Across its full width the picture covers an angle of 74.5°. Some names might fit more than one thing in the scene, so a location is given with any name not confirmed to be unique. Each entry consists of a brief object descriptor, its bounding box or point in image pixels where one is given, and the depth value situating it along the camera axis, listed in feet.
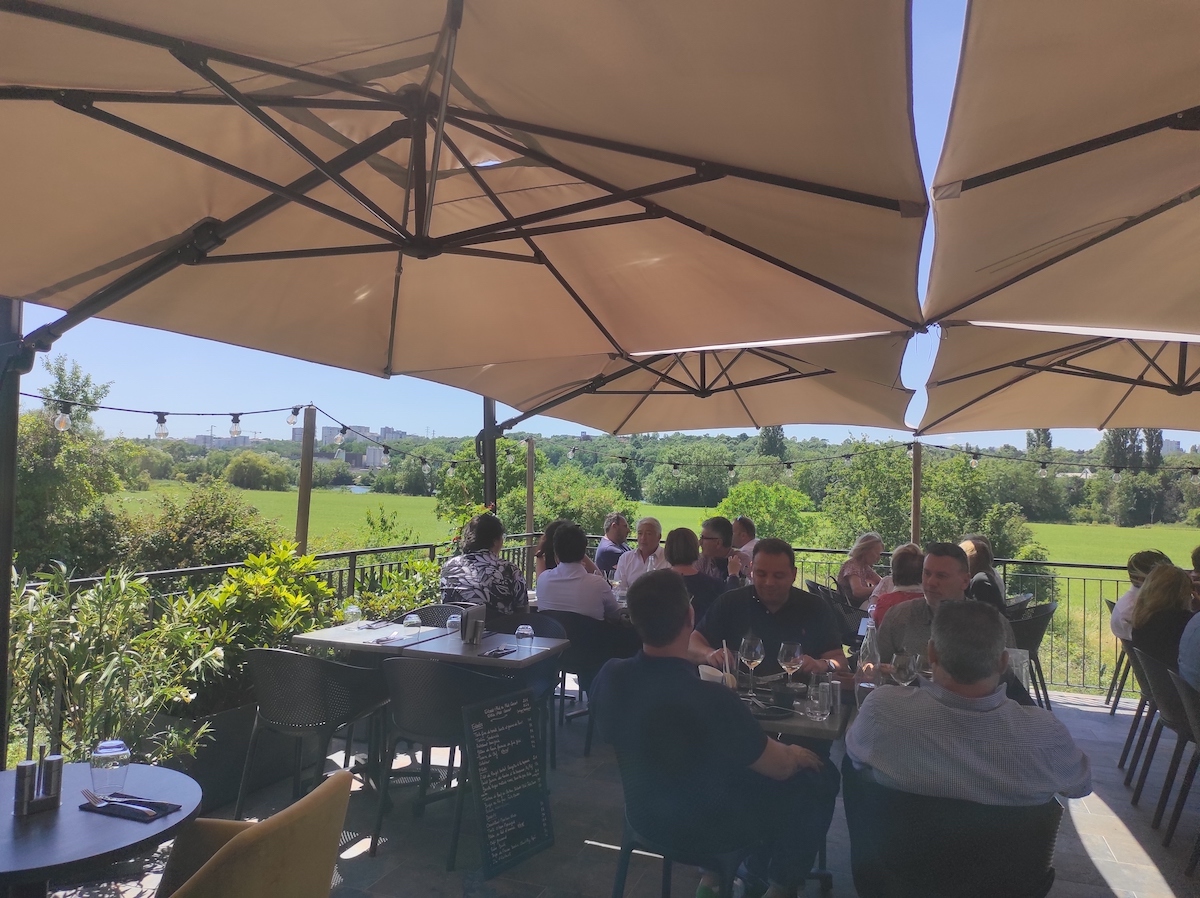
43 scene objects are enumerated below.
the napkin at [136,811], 6.57
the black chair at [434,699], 11.06
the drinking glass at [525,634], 13.08
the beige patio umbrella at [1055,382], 16.75
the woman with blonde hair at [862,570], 19.52
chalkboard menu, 10.71
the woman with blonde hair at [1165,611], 13.46
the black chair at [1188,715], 10.86
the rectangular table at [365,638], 12.53
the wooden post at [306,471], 17.70
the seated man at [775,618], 11.37
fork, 6.75
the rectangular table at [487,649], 11.65
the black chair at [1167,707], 12.19
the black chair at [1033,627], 16.71
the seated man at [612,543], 23.48
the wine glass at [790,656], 9.61
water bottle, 9.18
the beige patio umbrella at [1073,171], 6.51
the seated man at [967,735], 6.45
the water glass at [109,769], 7.05
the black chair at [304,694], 11.48
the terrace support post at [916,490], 25.14
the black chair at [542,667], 13.44
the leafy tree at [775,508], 81.46
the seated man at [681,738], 7.31
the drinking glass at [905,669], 9.11
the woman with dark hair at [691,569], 16.75
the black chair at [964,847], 6.33
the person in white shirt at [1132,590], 15.97
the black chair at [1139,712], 14.34
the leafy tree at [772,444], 150.30
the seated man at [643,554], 20.47
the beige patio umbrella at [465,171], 6.99
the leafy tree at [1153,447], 128.77
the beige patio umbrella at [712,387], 18.12
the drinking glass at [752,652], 9.47
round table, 5.74
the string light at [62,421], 19.66
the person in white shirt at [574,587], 15.51
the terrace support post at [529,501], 27.30
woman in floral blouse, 14.96
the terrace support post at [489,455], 23.40
